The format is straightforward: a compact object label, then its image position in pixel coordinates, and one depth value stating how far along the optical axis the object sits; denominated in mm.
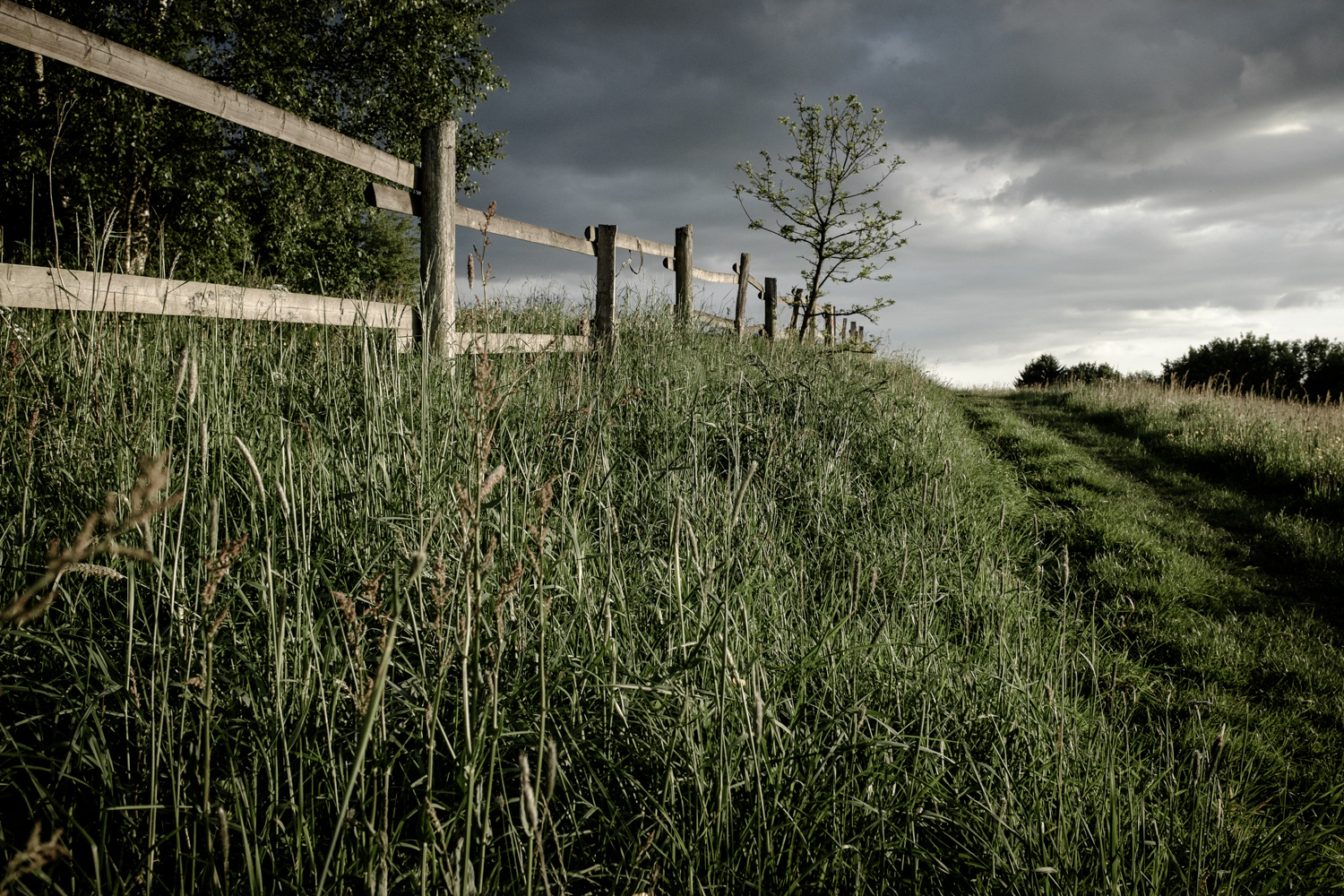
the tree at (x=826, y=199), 12359
